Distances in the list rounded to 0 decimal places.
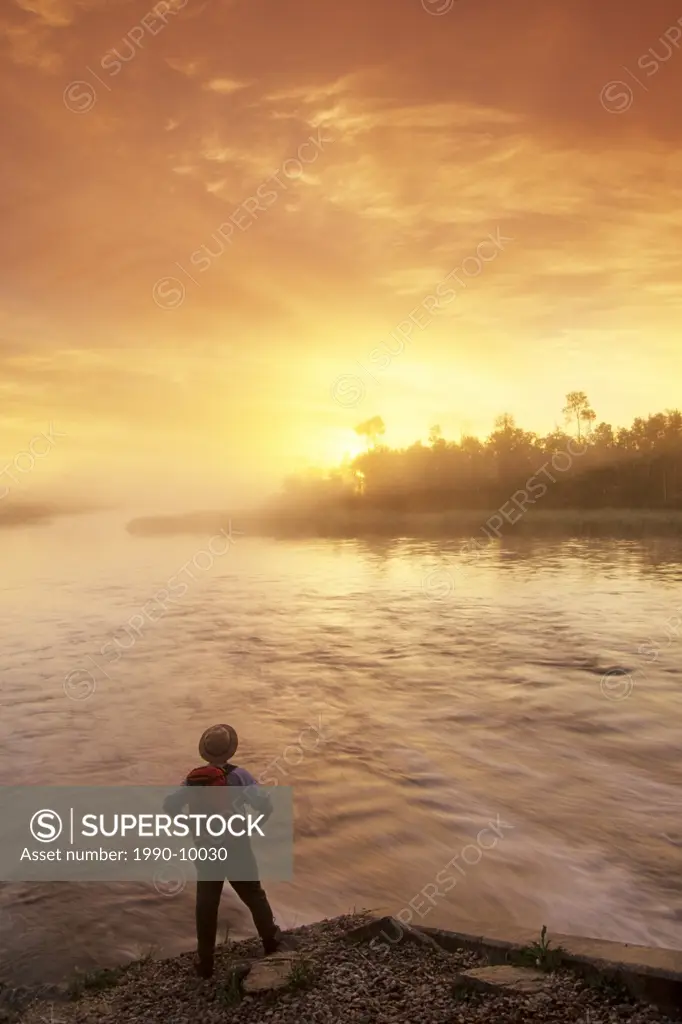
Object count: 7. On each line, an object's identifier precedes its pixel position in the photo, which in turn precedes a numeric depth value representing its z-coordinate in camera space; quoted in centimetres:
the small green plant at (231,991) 687
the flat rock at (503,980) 636
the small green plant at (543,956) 675
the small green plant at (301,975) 686
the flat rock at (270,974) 687
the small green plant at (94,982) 781
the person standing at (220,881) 762
